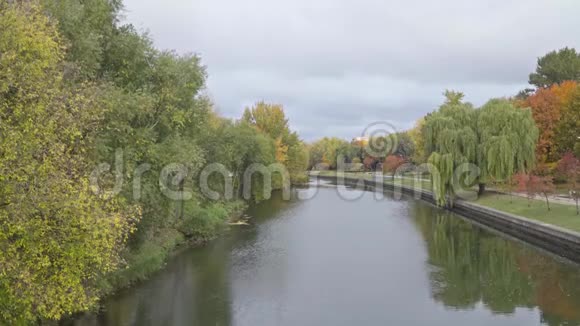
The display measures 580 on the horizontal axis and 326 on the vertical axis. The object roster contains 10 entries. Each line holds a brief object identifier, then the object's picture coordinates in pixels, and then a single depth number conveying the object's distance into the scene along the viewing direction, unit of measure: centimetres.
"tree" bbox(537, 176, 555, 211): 3244
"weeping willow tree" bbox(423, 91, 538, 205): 3953
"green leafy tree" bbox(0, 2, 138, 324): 955
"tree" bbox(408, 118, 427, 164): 7469
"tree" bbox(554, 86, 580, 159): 4438
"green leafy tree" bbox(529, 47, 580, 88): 6612
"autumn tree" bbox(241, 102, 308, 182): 7288
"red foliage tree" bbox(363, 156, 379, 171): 11190
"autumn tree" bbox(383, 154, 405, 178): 9488
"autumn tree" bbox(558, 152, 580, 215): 2900
